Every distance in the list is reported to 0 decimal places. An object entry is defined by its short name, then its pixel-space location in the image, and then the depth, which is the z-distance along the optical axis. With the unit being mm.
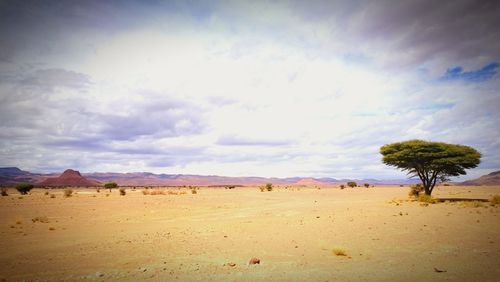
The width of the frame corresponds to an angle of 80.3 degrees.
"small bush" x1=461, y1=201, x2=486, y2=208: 21934
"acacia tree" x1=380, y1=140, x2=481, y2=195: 27369
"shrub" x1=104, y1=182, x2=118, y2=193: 75062
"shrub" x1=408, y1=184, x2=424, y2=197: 32875
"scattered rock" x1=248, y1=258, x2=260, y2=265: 8977
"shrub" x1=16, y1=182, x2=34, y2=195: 49562
